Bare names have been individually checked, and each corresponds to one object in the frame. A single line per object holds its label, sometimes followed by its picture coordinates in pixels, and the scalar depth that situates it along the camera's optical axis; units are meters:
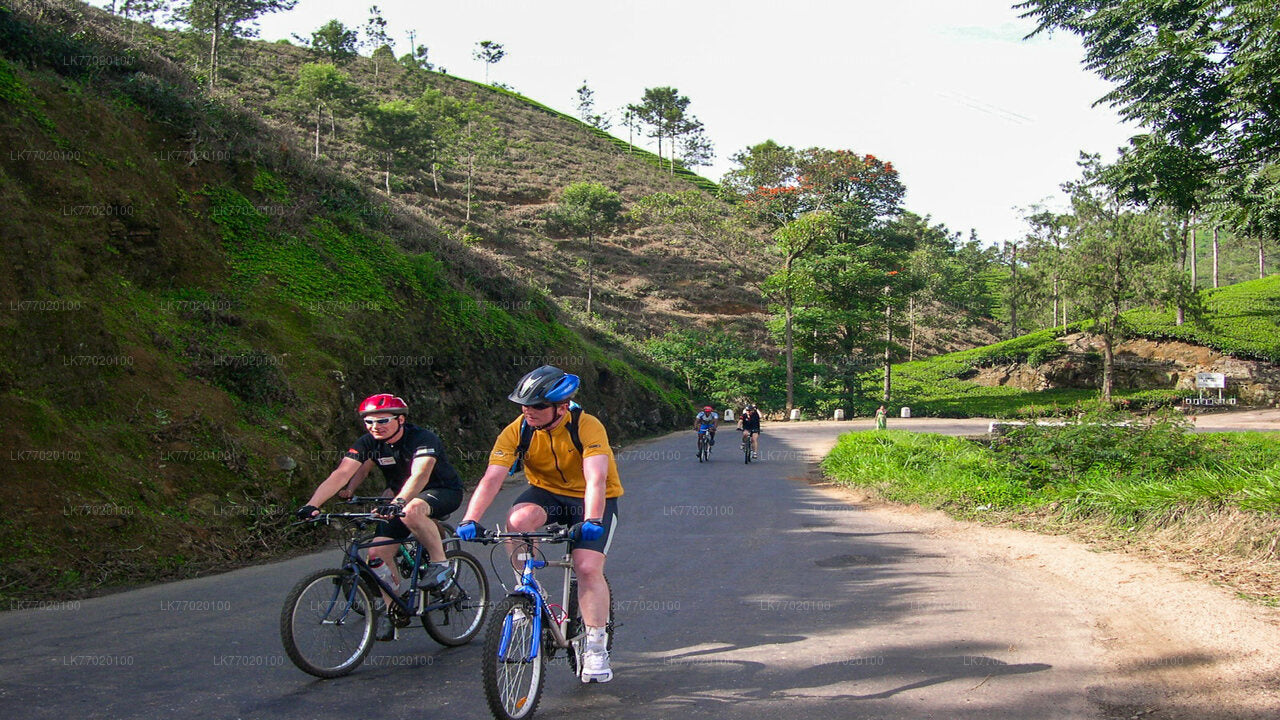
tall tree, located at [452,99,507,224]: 75.38
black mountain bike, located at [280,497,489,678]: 5.07
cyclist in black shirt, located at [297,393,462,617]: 5.61
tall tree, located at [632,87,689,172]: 121.00
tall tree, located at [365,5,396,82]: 104.54
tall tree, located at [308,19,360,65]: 83.62
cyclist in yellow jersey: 4.61
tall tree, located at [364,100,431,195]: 60.66
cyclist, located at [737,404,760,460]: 24.48
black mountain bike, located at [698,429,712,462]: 24.64
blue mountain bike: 4.16
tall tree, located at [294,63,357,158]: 57.50
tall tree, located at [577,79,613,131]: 136.12
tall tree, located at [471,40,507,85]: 131.38
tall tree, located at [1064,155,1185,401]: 50.06
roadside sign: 43.50
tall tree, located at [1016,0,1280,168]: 14.53
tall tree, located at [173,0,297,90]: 42.34
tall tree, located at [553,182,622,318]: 72.56
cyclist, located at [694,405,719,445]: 24.97
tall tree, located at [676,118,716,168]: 122.94
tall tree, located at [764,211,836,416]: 49.84
